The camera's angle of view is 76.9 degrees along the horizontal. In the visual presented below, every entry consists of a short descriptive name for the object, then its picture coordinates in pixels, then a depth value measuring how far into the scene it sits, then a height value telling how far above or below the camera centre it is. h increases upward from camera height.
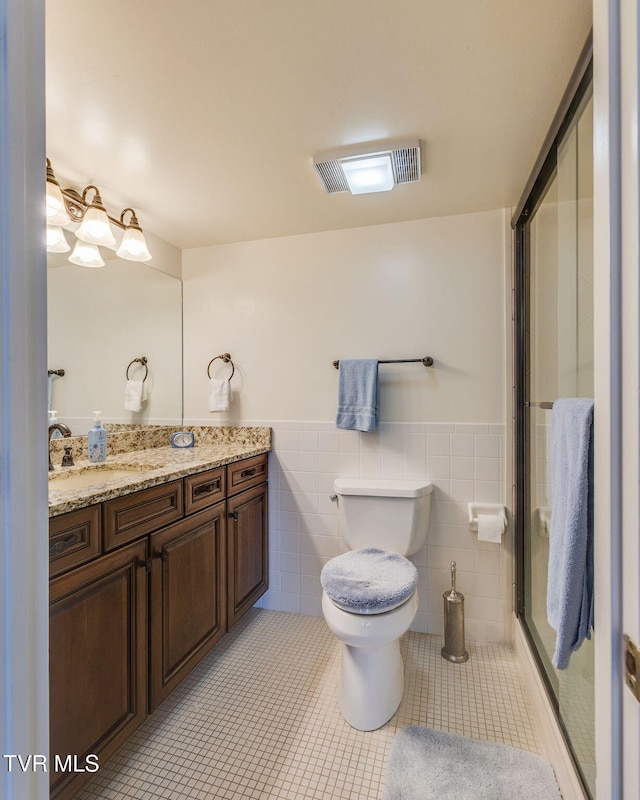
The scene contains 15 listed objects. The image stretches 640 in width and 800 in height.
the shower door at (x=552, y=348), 1.07 +0.18
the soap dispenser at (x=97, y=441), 1.76 -0.18
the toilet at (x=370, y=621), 1.41 -0.78
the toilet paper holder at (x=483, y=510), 1.92 -0.52
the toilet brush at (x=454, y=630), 1.83 -1.05
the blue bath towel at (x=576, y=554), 0.74 -0.29
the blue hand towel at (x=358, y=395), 2.00 +0.03
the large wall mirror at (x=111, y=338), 1.80 +0.32
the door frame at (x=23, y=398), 0.46 +0.00
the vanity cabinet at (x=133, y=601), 1.05 -0.66
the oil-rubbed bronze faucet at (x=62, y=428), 1.75 -0.12
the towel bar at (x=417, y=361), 2.00 +0.20
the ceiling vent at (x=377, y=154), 1.45 +0.90
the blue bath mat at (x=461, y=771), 1.17 -1.14
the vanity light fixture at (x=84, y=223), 1.53 +0.74
